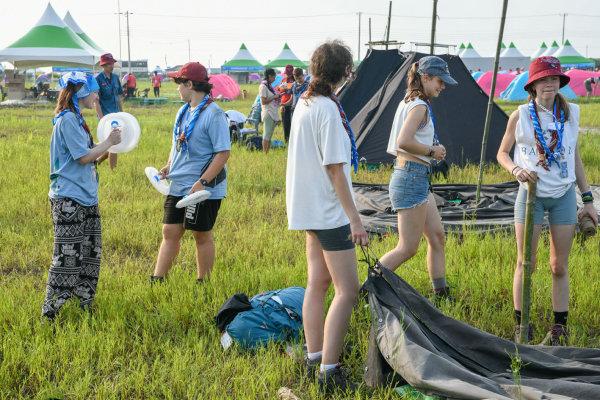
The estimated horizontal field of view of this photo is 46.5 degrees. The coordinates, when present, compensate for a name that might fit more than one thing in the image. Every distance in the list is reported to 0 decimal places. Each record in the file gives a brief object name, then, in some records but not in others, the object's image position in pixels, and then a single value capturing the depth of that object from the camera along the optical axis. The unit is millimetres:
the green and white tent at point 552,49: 52625
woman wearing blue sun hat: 4324
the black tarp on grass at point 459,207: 6660
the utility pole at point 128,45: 62875
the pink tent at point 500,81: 33156
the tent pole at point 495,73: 6754
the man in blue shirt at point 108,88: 9727
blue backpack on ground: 3955
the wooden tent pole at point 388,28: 14169
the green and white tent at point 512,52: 61500
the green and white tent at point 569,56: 48219
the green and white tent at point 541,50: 56125
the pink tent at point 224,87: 34688
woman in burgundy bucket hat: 3824
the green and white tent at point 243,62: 55656
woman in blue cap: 4324
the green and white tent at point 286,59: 56281
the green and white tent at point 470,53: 65938
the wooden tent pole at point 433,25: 9102
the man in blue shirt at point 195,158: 4797
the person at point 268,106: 12125
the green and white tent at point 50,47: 28234
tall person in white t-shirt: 3111
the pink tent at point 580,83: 33750
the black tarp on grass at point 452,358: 3078
